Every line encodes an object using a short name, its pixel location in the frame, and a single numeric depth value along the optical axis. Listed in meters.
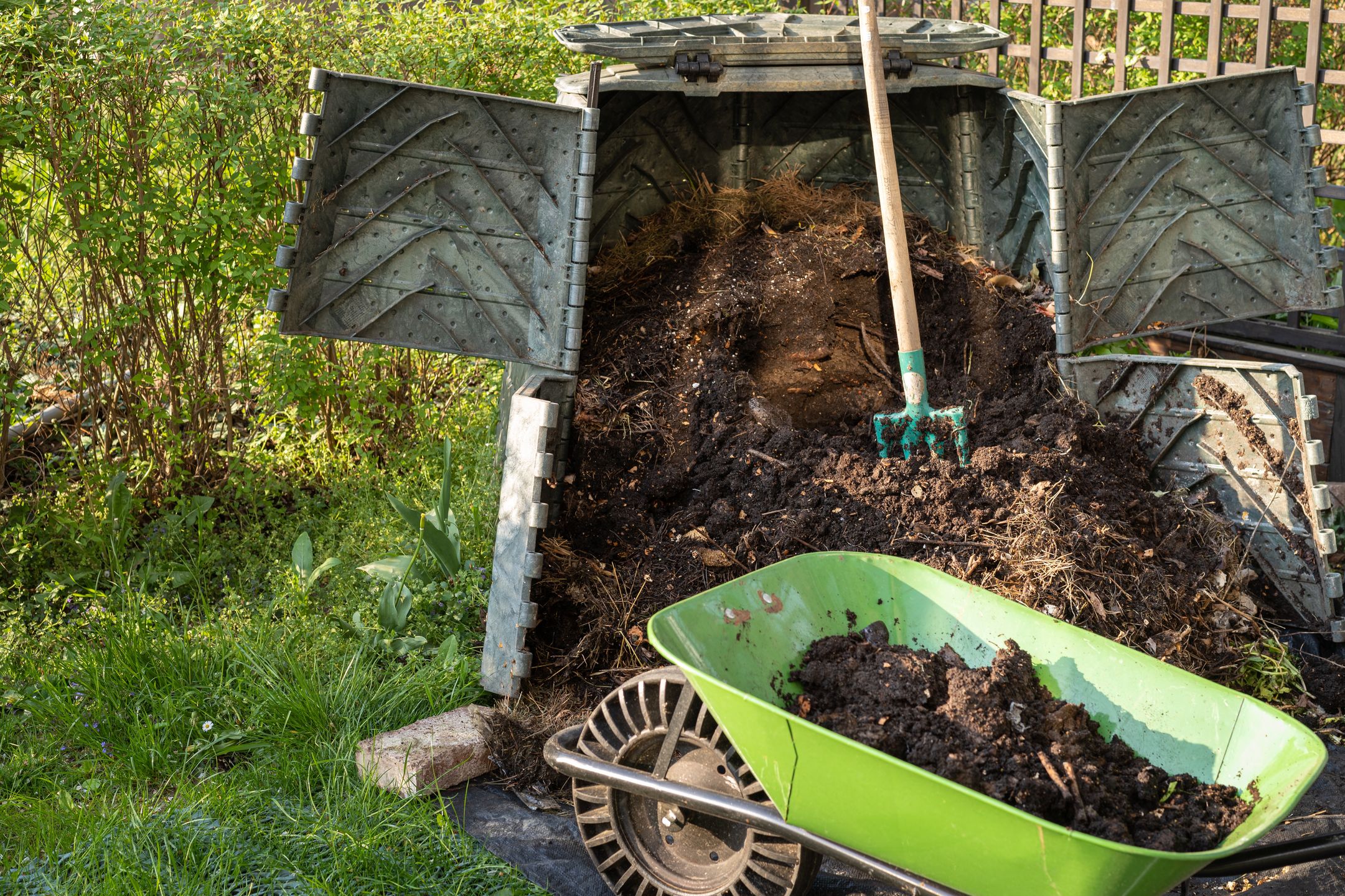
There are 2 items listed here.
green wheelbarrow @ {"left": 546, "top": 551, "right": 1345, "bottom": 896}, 2.00
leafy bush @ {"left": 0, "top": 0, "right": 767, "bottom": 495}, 4.11
